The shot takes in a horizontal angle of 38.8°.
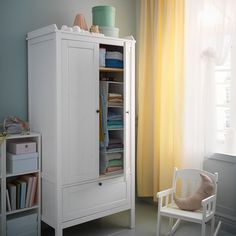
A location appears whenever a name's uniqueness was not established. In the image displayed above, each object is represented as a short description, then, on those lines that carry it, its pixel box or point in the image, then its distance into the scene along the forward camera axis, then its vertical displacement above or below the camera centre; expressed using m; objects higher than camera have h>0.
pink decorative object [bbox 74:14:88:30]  2.97 +0.75
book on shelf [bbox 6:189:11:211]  2.69 -0.78
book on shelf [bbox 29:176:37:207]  2.85 -0.73
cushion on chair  2.87 -0.77
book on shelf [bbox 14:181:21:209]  2.77 -0.74
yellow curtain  3.46 +0.14
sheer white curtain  3.10 +0.38
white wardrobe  2.71 -0.12
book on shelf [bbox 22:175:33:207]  2.82 -0.70
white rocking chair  2.71 -0.84
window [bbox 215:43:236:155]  3.14 +0.00
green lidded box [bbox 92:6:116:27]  3.12 +0.85
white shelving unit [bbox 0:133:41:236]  2.68 -0.66
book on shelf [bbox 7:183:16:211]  2.73 -0.73
